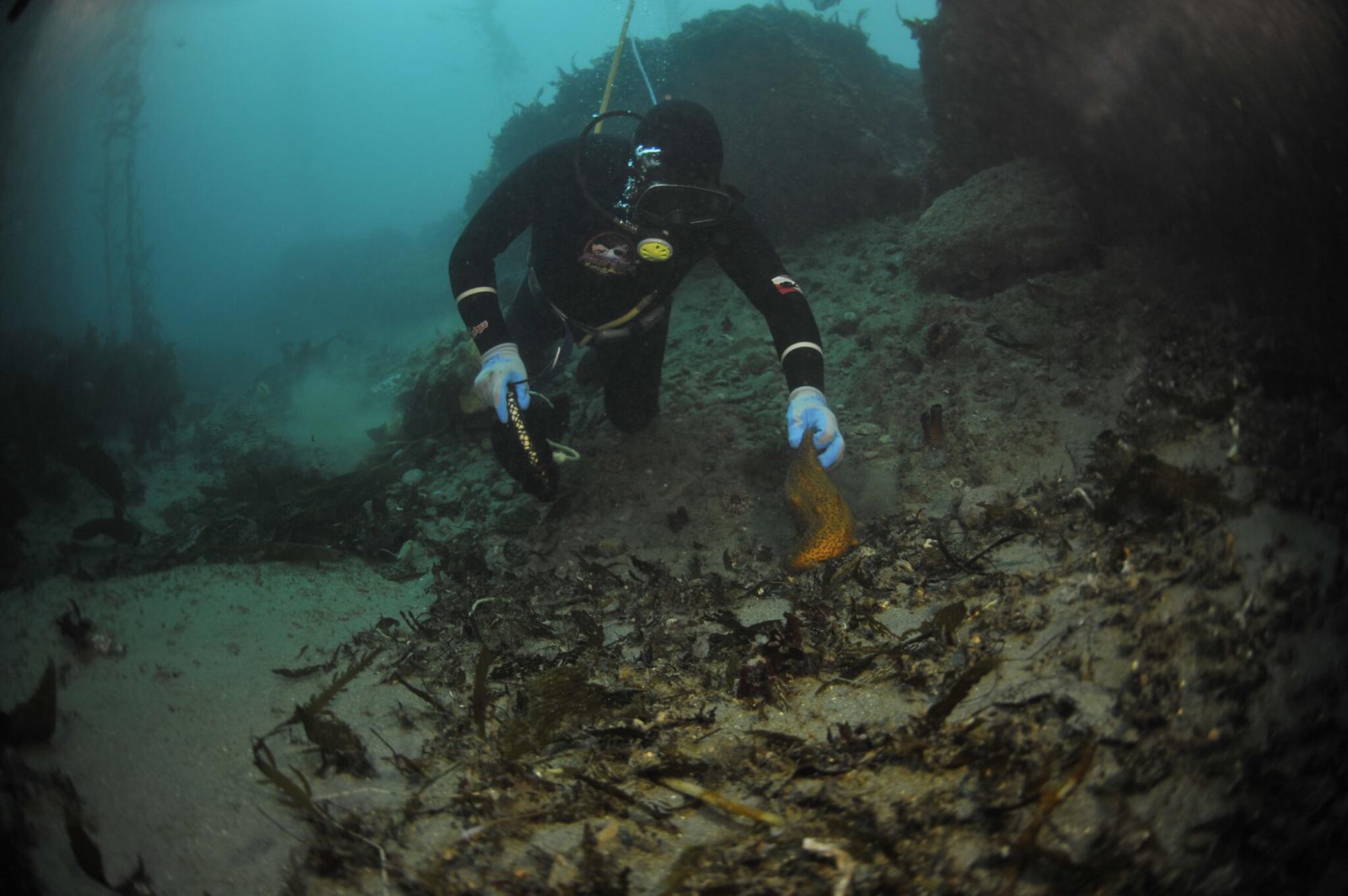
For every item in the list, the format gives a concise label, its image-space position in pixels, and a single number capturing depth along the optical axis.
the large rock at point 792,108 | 7.98
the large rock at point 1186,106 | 2.15
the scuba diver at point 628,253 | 3.79
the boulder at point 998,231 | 4.59
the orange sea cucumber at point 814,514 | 2.73
